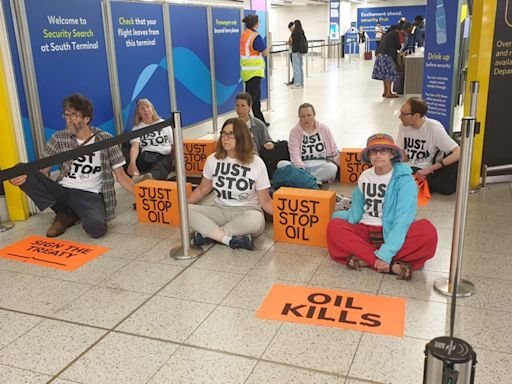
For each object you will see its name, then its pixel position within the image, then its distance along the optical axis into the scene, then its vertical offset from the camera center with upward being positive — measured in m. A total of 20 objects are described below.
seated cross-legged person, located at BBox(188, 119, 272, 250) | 3.79 -1.10
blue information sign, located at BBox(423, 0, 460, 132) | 5.97 -0.28
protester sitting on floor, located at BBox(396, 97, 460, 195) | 4.63 -0.99
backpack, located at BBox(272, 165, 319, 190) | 4.45 -1.14
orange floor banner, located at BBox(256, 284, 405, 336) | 2.72 -1.42
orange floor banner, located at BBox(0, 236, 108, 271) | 3.65 -1.43
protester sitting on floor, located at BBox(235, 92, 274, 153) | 5.30 -0.84
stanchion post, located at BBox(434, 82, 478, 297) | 2.70 -0.80
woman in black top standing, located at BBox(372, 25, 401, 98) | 10.98 -0.42
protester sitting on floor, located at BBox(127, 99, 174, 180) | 5.33 -1.06
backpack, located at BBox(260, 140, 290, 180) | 5.32 -1.13
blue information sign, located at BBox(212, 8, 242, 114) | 8.00 -0.22
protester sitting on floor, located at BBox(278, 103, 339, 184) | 5.09 -1.04
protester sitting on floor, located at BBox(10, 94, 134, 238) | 4.14 -1.05
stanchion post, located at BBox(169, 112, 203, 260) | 3.44 -1.05
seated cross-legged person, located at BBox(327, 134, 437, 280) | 3.19 -1.14
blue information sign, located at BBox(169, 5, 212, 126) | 6.79 -0.26
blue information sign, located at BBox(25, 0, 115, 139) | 4.59 -0.08
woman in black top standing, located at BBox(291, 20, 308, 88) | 12.94 -0.21
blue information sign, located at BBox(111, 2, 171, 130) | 5.64 -0.13
